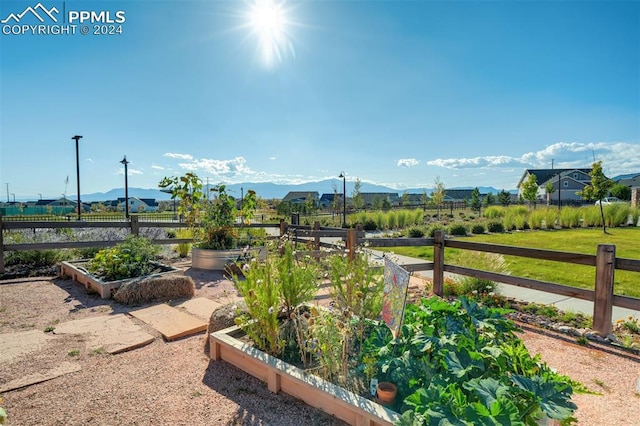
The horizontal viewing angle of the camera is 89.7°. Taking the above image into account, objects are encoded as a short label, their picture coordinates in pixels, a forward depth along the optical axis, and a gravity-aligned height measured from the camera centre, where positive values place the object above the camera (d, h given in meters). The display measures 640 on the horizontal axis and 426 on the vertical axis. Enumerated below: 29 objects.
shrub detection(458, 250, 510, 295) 5.07 -1.13
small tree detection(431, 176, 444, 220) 25.97 +0.72
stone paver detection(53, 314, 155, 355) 3.24 -1.47
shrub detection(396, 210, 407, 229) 19.06 -1.10
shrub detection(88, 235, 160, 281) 5.16 -1.04
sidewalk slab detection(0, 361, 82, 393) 2.50 -1.47
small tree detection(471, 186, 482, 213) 28.97 -0.09
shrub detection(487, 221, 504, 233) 16.06 -1.30
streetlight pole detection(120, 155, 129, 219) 20.29 +1.72
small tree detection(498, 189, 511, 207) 33.37 +0.43
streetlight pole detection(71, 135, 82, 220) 16.19 +1.93
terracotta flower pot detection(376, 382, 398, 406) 1.91 -1.15
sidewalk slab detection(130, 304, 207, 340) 3.57 -1.47
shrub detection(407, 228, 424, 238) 14.18 -1.40
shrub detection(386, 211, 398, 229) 18.83 -1.21
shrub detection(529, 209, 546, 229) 16.80 -0.98
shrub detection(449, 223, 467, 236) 14.66 -1.33
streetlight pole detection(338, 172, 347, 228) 20.98 +1.12
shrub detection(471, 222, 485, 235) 15.55 -1.36
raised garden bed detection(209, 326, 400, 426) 1.85 -1.27
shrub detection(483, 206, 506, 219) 20.86 -0.78
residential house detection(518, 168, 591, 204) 44.62 +3.13
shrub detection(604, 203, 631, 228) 17.02 -0.71
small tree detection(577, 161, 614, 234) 16.81 +0.96
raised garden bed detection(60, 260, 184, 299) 4.78 -1.27
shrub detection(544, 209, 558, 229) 16.88 -0.98
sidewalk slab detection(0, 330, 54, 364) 3.03 -1.46
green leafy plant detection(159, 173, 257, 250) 7.13 -0.25
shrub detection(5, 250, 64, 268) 6.64 -1.24
